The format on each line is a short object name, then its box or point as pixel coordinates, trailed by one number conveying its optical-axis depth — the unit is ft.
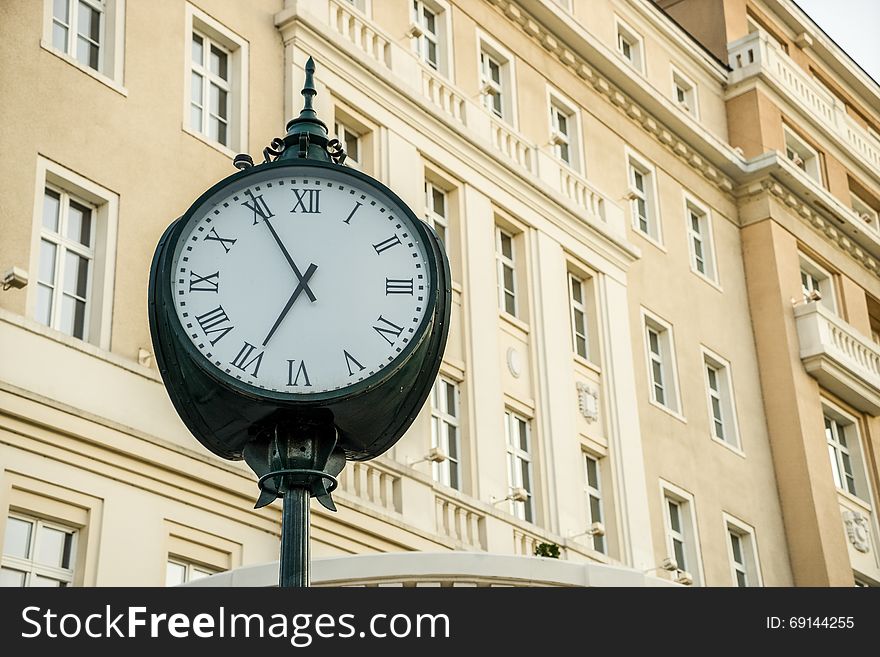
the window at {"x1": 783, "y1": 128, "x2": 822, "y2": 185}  114.52
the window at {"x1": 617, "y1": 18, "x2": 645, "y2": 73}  103.14
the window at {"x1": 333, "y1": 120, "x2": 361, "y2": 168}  72.59
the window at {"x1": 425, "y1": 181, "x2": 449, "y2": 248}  76.48
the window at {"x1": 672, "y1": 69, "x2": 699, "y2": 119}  107.76
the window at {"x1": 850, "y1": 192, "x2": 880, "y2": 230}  122.83
